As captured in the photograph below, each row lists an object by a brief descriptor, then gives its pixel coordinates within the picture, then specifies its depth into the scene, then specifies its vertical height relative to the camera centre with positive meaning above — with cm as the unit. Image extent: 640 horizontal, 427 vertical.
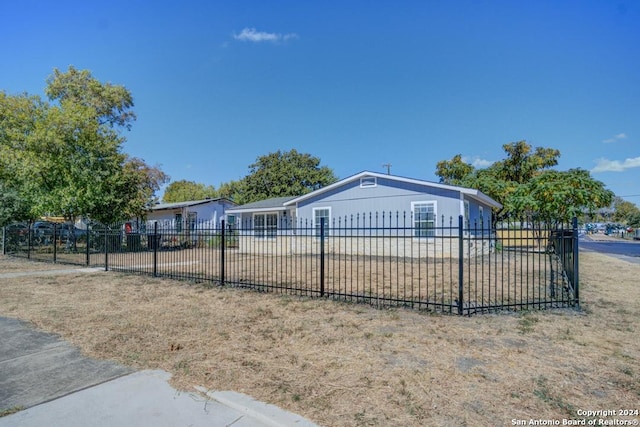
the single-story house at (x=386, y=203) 1594 +98
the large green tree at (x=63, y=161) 1798 +312
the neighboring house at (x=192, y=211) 2975 +95
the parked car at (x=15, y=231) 1647 -44
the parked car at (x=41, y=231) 1544 -44
